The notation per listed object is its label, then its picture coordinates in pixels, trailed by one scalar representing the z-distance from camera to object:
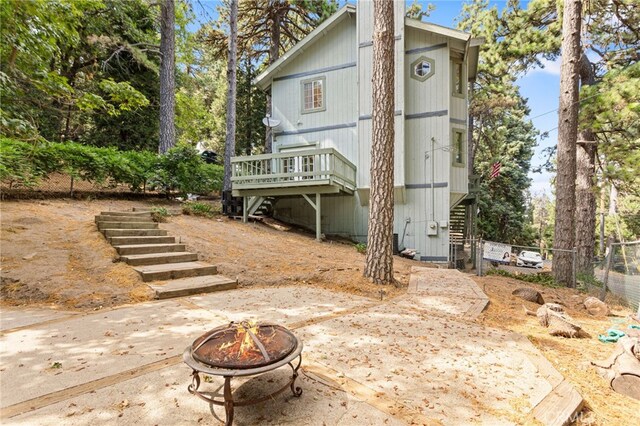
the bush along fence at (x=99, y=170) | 8.16
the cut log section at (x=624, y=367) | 2.74
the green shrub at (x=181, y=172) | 11.01
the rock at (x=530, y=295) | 6.02
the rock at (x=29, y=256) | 5.54
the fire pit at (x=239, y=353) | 2.01
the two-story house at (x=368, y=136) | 10.95
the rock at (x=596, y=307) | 5.50
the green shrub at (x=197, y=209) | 10.52
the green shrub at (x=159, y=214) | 8.56
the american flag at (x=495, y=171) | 14.41
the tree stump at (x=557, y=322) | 4.07
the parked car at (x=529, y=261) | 22.19
